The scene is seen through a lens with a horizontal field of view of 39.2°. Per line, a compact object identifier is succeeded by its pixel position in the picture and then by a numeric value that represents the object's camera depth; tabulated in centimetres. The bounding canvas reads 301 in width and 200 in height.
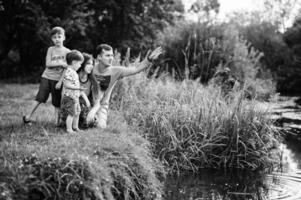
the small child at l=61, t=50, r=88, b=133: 580
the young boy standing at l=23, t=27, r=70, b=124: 641
